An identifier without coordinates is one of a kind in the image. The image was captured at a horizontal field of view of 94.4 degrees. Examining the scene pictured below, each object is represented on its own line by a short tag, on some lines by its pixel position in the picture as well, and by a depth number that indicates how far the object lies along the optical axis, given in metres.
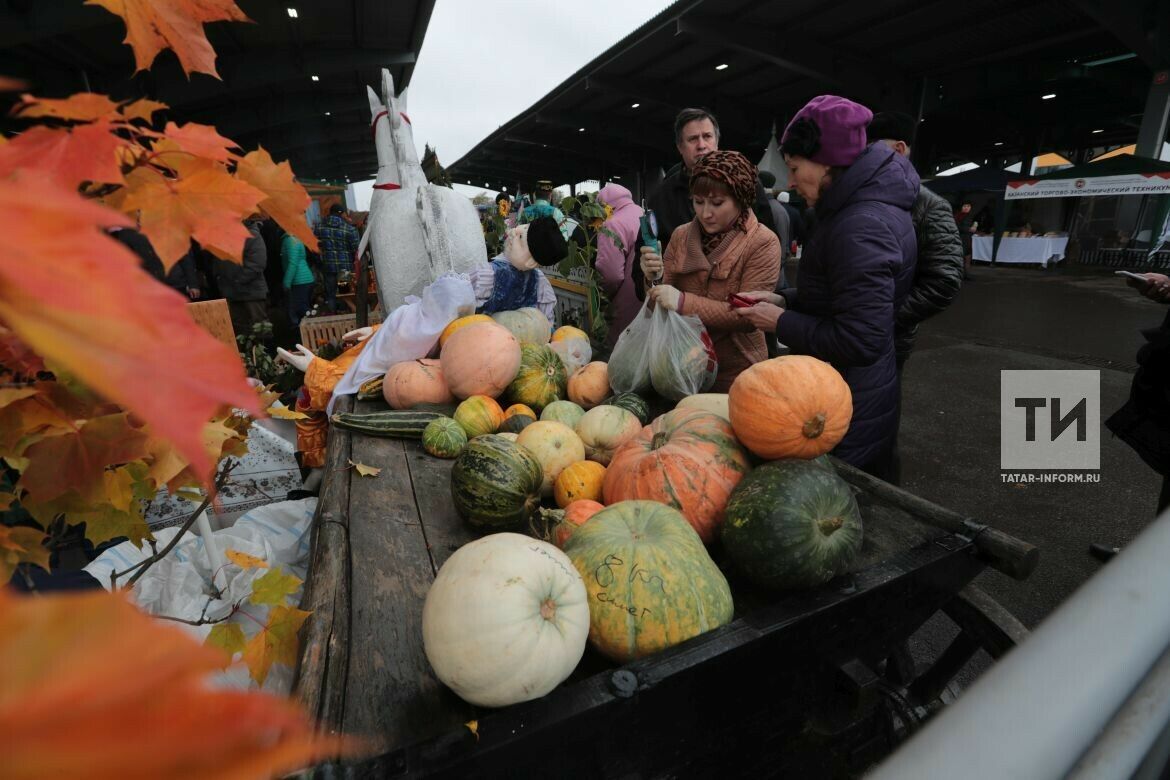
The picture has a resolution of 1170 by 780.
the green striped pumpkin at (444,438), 2.23
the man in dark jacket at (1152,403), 2.17
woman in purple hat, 1.72
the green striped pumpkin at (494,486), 1.58
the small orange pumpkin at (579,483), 1.78
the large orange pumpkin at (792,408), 1.41
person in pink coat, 3.73
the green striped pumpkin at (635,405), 2.35
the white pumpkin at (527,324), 3.34
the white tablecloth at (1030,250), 15.62
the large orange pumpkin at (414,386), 2.76
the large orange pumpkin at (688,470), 1.48
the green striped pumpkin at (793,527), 1.21
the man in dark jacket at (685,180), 2.98
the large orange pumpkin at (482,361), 2.60
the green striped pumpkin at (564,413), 2.37
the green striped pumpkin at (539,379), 2.74
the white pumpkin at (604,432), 2.08
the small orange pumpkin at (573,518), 1.52
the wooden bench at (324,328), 4.89
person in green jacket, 7.16
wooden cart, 0.94
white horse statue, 3.72
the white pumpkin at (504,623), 0.95
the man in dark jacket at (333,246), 8.05
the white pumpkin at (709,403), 1.92
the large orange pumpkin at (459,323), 3.02
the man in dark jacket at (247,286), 6.06
